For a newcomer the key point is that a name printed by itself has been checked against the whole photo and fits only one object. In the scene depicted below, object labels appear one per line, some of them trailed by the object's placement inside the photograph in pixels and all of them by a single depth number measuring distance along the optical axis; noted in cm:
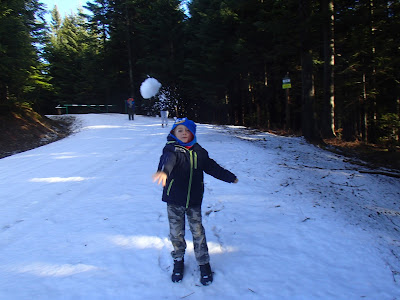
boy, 300
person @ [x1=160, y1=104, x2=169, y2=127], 1728
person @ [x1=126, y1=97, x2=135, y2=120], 2257
